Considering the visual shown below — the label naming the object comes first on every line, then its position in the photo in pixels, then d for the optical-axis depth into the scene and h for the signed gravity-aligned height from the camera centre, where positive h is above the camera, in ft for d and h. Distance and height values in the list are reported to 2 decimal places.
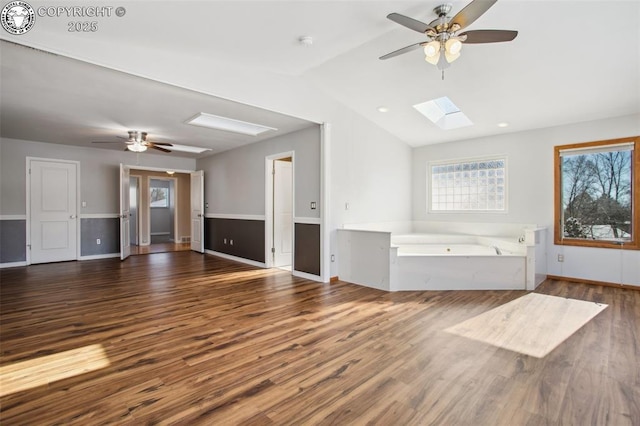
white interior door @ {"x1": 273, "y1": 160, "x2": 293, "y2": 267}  20.04 -0.07
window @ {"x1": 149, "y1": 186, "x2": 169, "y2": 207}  40.62 +1.83
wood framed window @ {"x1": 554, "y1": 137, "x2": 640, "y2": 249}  15.01 +0.89
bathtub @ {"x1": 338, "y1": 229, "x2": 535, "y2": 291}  14.56 -2.75
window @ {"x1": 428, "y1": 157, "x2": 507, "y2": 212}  19.06 +1.68
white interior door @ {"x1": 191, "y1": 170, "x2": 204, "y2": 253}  25.77 -0.01
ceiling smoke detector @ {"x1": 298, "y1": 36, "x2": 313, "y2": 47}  10.60 +5.86
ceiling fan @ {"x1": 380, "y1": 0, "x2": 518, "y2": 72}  7.78 +4.66
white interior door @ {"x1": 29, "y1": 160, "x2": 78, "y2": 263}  20.40 -0.01
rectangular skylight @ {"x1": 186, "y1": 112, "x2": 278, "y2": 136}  15.51 +4.67
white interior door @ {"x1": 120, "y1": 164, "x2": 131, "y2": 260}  22.13 -0.12
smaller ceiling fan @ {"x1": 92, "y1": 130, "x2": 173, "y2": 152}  17.71 +3.89
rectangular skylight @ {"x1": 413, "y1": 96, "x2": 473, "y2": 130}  17.27 +5.52
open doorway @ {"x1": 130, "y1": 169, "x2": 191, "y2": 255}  30.07 -0.44
